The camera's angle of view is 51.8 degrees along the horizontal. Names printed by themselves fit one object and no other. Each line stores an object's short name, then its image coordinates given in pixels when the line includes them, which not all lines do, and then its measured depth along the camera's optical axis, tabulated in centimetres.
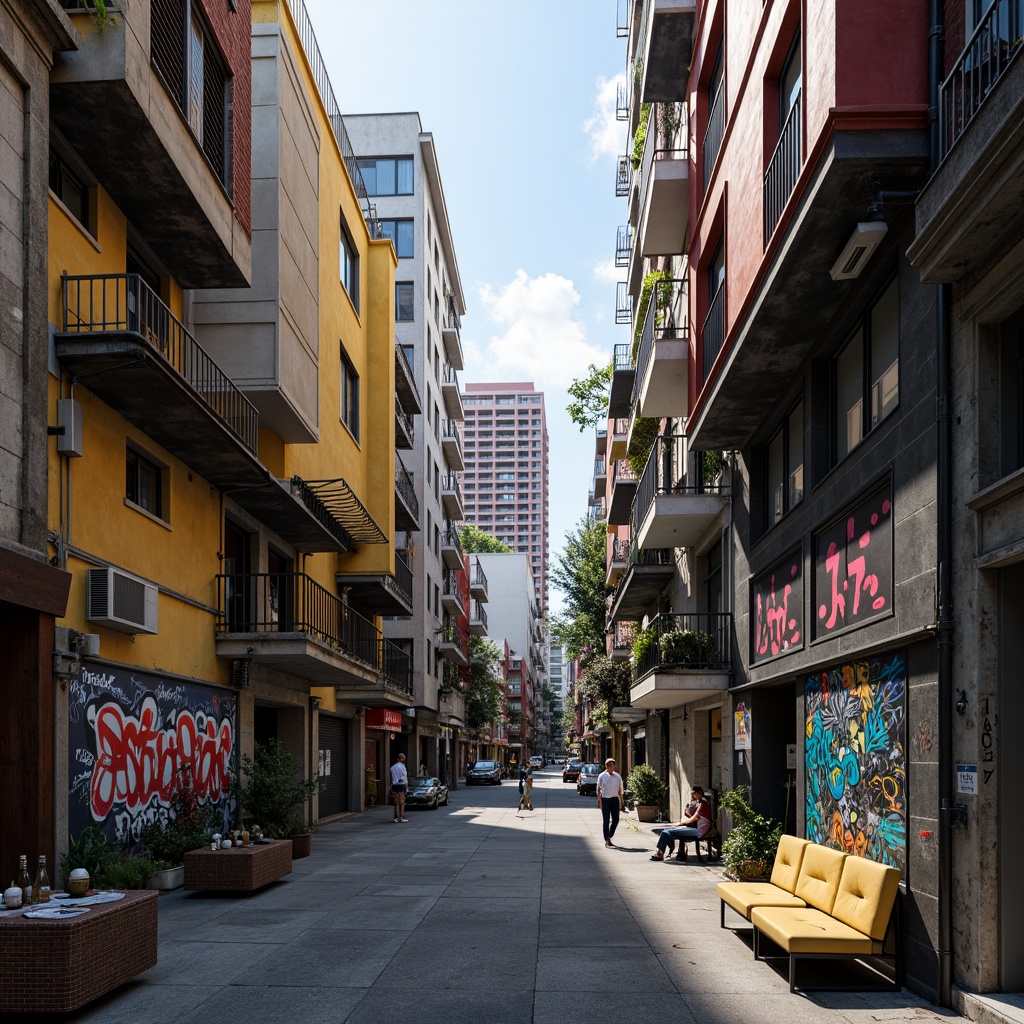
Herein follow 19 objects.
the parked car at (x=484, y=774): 5928
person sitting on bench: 1786
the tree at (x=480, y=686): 6391
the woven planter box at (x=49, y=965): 707
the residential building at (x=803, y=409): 887
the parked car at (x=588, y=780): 4778
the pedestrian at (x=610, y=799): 2078
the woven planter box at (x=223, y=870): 1305
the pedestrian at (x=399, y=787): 2773
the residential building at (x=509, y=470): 17975
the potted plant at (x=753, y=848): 1335
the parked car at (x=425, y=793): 3494
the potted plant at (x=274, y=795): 1733
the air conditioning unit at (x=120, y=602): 1262
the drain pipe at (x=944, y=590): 799
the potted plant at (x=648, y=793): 2688
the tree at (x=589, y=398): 4194
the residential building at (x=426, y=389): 4634
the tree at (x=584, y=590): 4738
